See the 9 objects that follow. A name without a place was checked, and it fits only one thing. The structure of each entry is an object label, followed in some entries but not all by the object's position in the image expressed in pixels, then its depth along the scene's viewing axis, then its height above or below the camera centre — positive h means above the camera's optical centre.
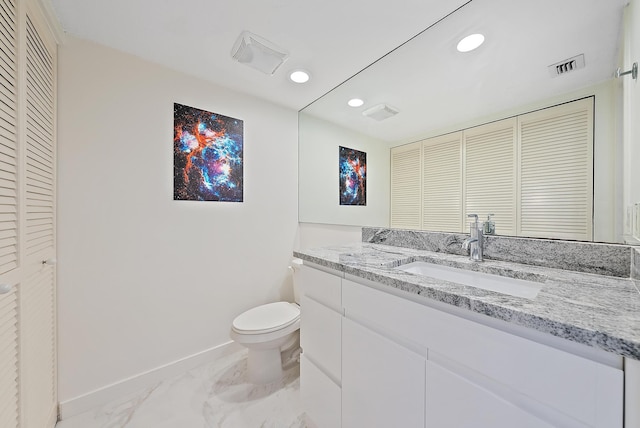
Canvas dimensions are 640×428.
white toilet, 1.55 -0.81
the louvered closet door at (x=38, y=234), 1.03 -0.12
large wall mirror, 0.90 +0.69
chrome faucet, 1.13 -0.13
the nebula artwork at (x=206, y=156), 1.75 +0.44
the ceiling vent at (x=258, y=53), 1.43 +1.02
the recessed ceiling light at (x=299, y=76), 1.78 +1.05
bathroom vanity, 0.49 -0.36
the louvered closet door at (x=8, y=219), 0.86 -0.03
